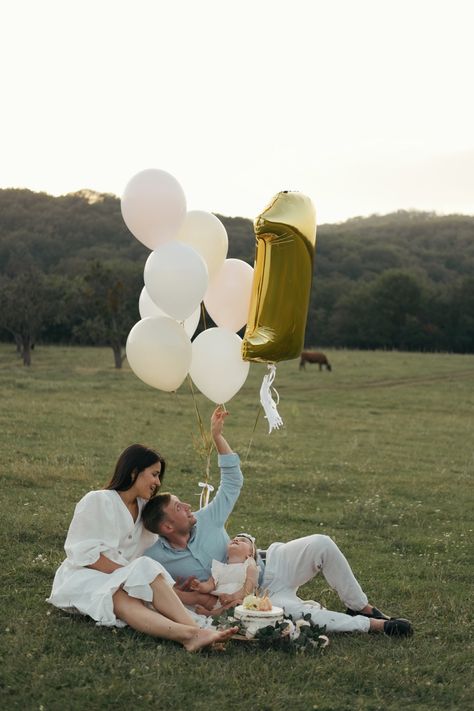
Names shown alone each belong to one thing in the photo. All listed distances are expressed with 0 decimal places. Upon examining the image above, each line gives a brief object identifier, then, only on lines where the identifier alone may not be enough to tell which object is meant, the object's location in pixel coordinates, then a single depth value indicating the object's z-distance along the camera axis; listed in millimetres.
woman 5742
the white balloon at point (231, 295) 7312
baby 6289
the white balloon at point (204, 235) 7215
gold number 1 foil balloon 6527
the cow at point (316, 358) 37550
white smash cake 5695
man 6359
